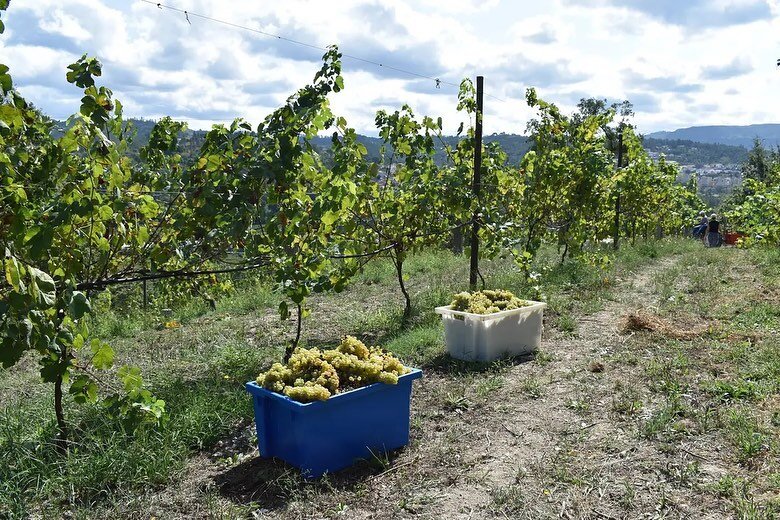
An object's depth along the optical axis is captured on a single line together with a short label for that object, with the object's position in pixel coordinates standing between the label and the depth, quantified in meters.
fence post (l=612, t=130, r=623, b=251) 12.92
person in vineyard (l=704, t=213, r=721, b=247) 17.48
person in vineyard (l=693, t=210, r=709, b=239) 20.27
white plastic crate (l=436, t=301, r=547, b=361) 5.61
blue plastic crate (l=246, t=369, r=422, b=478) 3.67
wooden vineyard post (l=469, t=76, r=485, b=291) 7.64
